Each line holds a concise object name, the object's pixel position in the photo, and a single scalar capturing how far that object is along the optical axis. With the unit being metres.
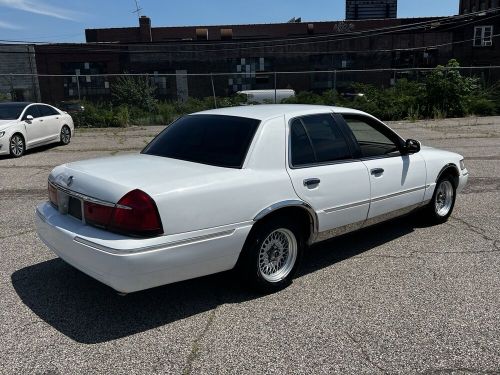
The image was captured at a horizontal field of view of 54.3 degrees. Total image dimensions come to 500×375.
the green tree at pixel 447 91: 22.45
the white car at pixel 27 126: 12.34
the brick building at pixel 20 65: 35.39
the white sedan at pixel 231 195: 3.46
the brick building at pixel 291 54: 40.50
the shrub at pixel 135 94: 22.47
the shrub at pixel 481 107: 23.48
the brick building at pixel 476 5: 49.33
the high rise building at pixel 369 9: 94.69
